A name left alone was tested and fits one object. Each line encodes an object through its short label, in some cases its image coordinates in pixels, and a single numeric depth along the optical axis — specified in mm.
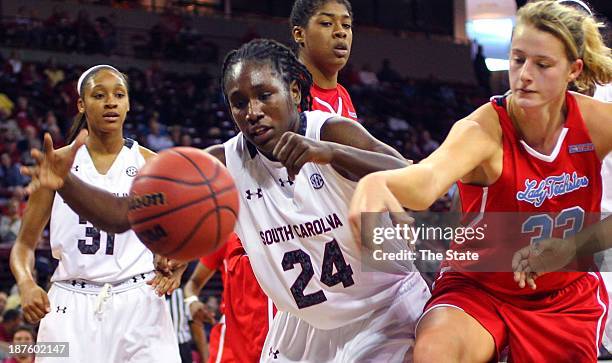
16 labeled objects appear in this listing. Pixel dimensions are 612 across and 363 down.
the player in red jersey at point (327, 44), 4918
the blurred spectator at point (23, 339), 6887
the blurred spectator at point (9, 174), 11672
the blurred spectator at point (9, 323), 8039
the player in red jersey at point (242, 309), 4633
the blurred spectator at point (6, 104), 13207
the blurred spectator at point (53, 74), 14930
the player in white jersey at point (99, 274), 4574
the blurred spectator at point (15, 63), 14758
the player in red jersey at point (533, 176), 3227
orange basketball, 3053
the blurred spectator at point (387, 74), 19766
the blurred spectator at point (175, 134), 13992
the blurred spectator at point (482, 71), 20828
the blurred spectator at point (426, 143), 17419
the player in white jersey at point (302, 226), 3381
